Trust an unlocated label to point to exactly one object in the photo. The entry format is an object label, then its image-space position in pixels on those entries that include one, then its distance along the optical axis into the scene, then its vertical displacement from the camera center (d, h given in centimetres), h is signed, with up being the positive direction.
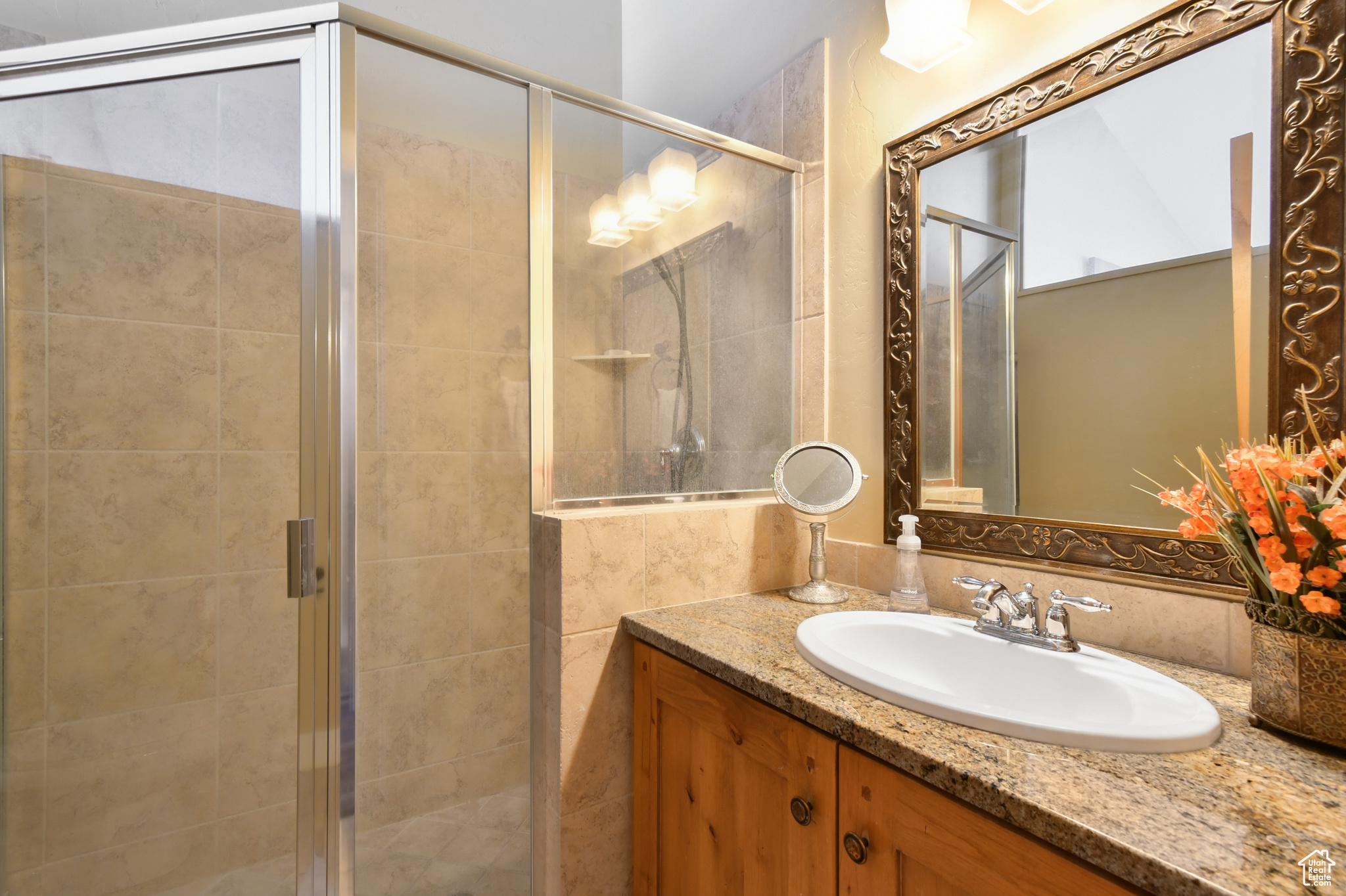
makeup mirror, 129 -10
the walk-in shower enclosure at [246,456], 98 -1
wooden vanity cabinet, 60 -47
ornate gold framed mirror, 81 +27
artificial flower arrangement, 61 -9
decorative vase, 62 -25
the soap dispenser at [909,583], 115 -27
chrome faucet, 91 -27
